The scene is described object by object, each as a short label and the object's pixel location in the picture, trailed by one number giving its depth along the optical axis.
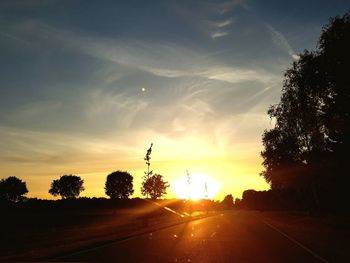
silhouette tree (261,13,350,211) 34.69
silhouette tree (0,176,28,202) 166.38
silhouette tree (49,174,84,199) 184.00
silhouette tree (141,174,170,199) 156.73
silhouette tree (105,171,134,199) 170.50
